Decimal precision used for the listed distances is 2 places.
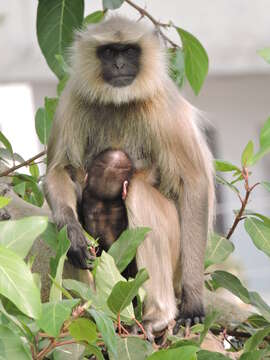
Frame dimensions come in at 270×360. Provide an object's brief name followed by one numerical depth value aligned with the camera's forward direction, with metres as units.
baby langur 7.32
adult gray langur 7.12
